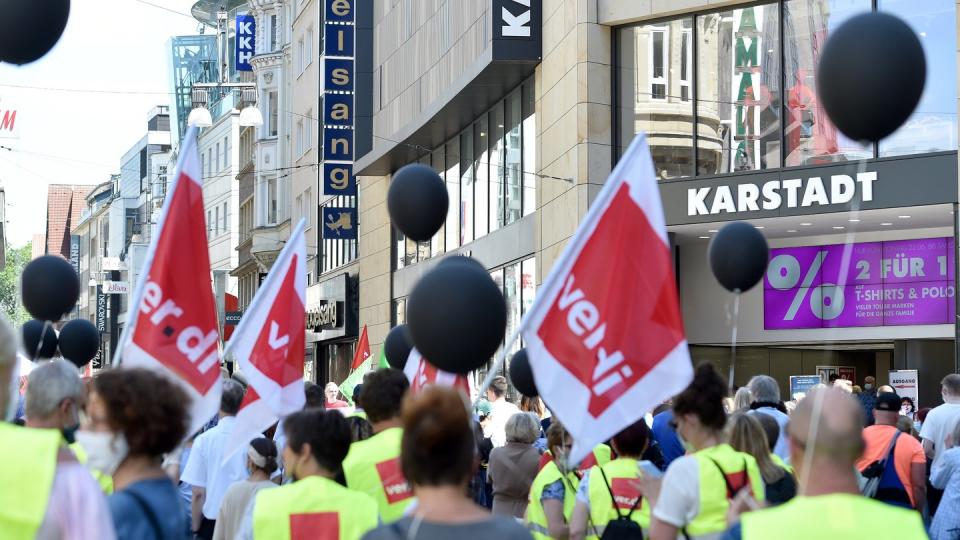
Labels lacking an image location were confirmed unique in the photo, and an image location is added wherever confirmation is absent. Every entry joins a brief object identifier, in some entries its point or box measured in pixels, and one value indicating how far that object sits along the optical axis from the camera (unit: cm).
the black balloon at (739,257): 1030
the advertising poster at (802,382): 2338
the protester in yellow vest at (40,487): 420
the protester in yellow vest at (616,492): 710
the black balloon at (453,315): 669
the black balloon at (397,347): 1130
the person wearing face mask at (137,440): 482
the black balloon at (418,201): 959
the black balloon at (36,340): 1619
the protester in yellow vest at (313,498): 593
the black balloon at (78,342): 1655
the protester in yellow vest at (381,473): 705
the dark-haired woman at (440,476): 397
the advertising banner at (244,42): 6838
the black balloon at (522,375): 1116
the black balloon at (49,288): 1211
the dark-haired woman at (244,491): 761
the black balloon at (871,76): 685
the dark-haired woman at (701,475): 595
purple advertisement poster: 2295
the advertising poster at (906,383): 2212
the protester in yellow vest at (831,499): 412
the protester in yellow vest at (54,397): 524
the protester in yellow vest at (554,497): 797
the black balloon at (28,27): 824
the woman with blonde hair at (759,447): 686
